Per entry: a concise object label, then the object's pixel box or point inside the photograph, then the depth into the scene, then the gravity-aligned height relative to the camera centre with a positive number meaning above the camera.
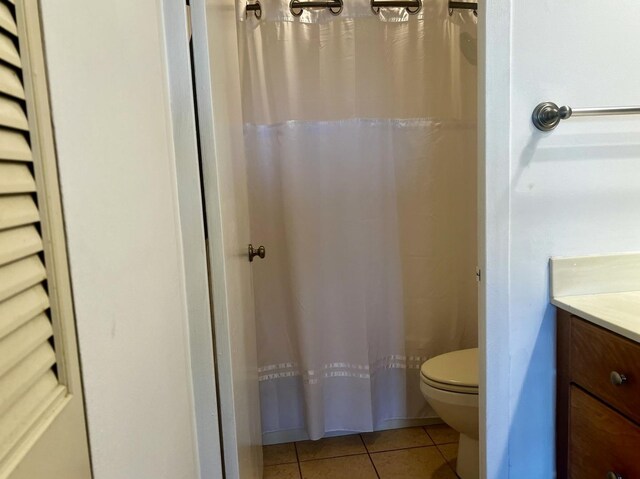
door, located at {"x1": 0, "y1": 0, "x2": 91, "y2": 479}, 0.43 -0.09
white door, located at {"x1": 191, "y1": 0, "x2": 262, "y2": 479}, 1.14 -0.07
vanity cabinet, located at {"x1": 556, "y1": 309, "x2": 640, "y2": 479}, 1.07 -0.55
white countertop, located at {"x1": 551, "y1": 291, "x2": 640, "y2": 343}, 1.08 -0.33
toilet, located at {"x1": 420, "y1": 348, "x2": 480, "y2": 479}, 1.76 -0.79
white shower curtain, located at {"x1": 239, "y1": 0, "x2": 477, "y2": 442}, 2.07 -0.07
